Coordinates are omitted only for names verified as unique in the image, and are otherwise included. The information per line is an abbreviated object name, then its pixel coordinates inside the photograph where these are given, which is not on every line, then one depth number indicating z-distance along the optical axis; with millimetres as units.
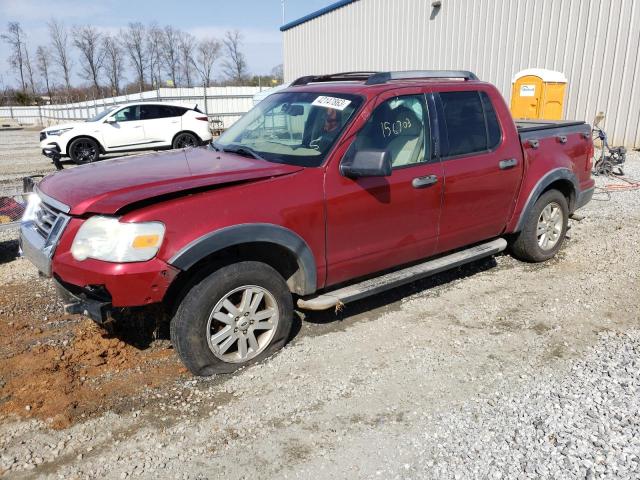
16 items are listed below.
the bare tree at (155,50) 61750
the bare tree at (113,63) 59406
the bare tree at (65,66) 60219
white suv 13943
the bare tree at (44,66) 61469
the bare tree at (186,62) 62500
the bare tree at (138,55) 61031
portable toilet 11760
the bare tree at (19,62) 62062
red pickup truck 2990
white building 12227
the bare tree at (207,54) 62406
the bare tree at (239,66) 61812
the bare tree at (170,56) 62188
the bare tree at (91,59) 59000
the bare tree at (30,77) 62906
